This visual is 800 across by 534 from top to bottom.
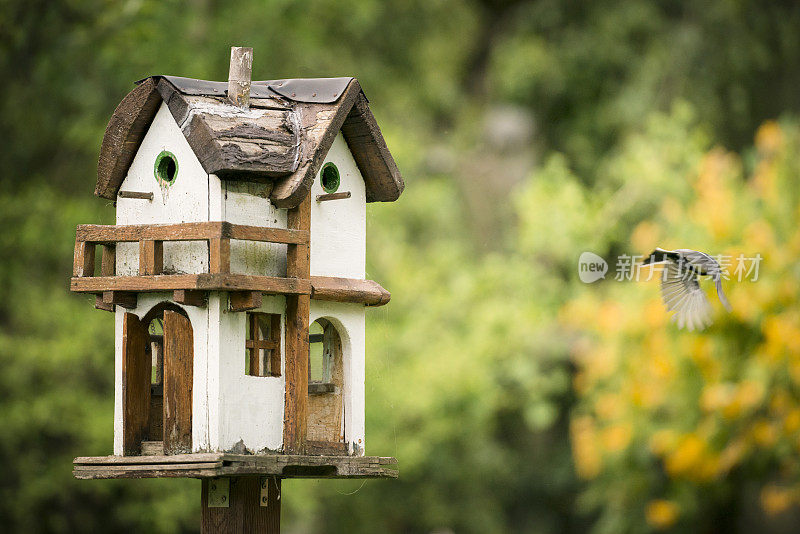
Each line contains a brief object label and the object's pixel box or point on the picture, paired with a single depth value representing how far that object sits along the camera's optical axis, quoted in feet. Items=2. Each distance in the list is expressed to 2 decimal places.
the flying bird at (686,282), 32.15
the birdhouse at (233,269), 27.61
